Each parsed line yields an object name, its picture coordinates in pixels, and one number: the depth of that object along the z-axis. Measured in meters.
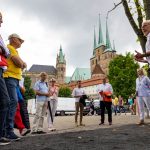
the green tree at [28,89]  47.41
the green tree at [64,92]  65.68
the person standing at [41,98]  4.94
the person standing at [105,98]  6.50
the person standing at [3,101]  2.80
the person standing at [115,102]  17.57
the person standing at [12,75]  3.16
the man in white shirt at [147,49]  2.74
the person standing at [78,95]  6.61
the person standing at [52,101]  5.39
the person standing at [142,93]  5.64
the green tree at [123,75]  33.79
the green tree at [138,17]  7.11
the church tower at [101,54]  78.98
